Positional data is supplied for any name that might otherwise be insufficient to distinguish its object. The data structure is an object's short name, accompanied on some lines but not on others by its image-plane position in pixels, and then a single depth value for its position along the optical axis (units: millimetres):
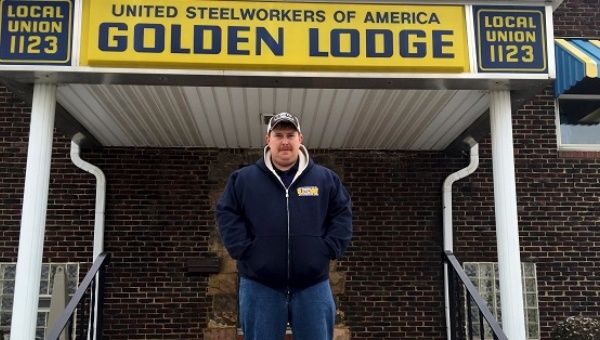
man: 3367
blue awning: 5559
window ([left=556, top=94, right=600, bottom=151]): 6961
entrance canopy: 4344
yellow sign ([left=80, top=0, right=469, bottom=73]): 4348
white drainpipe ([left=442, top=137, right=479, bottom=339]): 6363
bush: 5852
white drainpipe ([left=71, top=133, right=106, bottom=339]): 6194
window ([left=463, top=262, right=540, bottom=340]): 6508
